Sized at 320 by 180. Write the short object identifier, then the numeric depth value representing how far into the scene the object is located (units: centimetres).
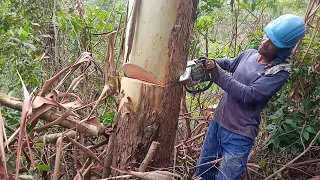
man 169
